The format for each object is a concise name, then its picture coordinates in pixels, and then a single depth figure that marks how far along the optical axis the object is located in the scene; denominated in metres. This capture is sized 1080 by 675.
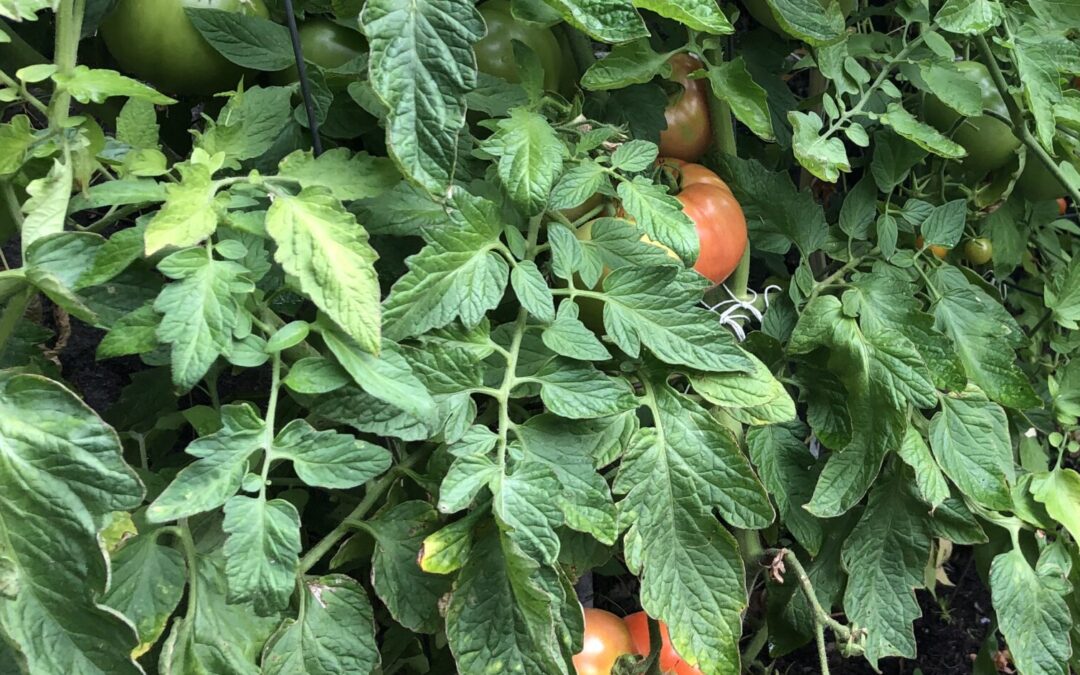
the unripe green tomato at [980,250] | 0.90
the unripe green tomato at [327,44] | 0.63
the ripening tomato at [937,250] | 0.85
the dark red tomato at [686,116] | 0.77
